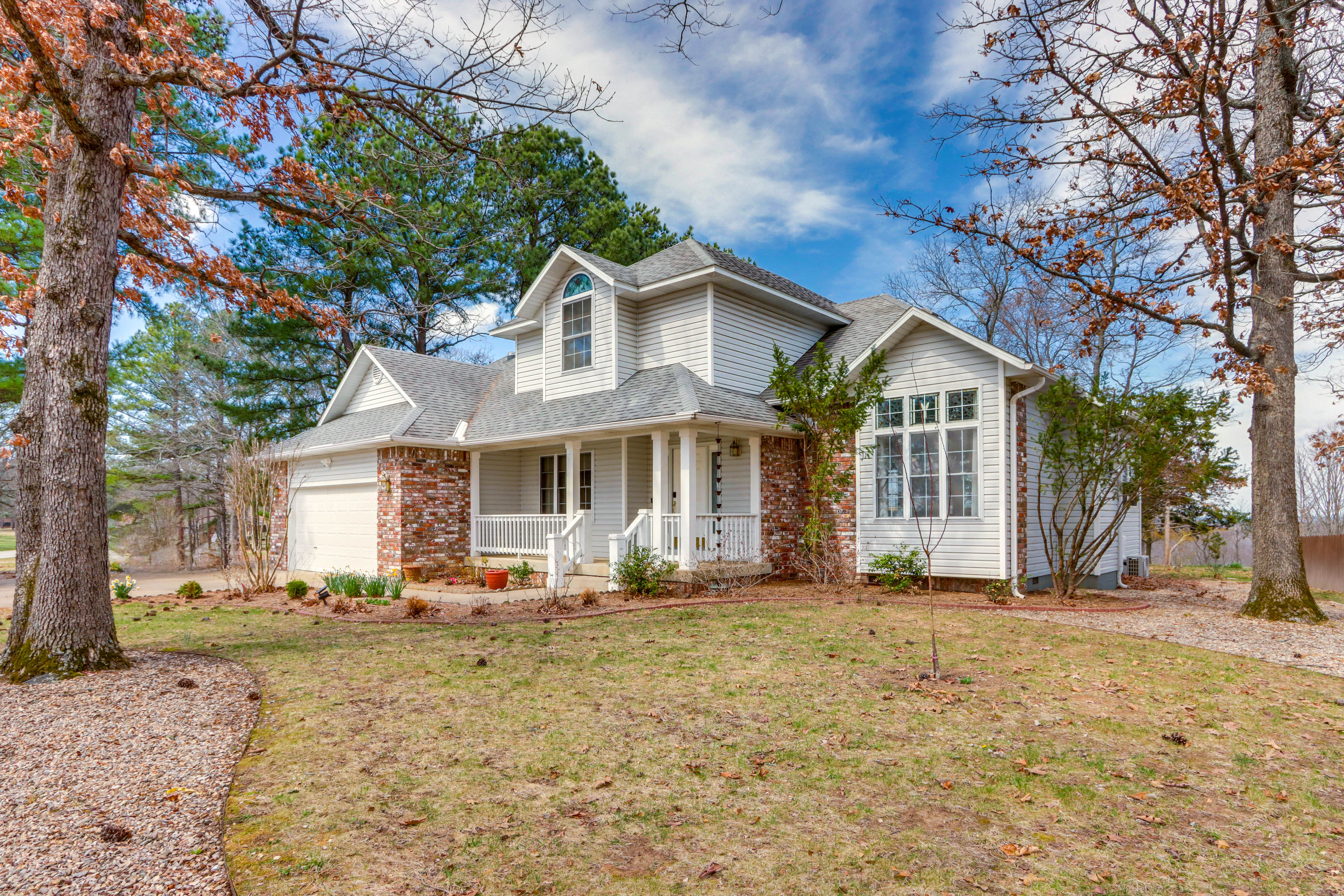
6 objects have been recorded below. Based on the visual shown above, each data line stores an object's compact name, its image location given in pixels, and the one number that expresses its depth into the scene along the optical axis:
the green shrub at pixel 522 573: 13.34
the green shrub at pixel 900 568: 11.80
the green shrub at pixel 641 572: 11.56
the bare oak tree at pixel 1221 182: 8.30
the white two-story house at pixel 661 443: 11.79
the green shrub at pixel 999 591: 10.82
